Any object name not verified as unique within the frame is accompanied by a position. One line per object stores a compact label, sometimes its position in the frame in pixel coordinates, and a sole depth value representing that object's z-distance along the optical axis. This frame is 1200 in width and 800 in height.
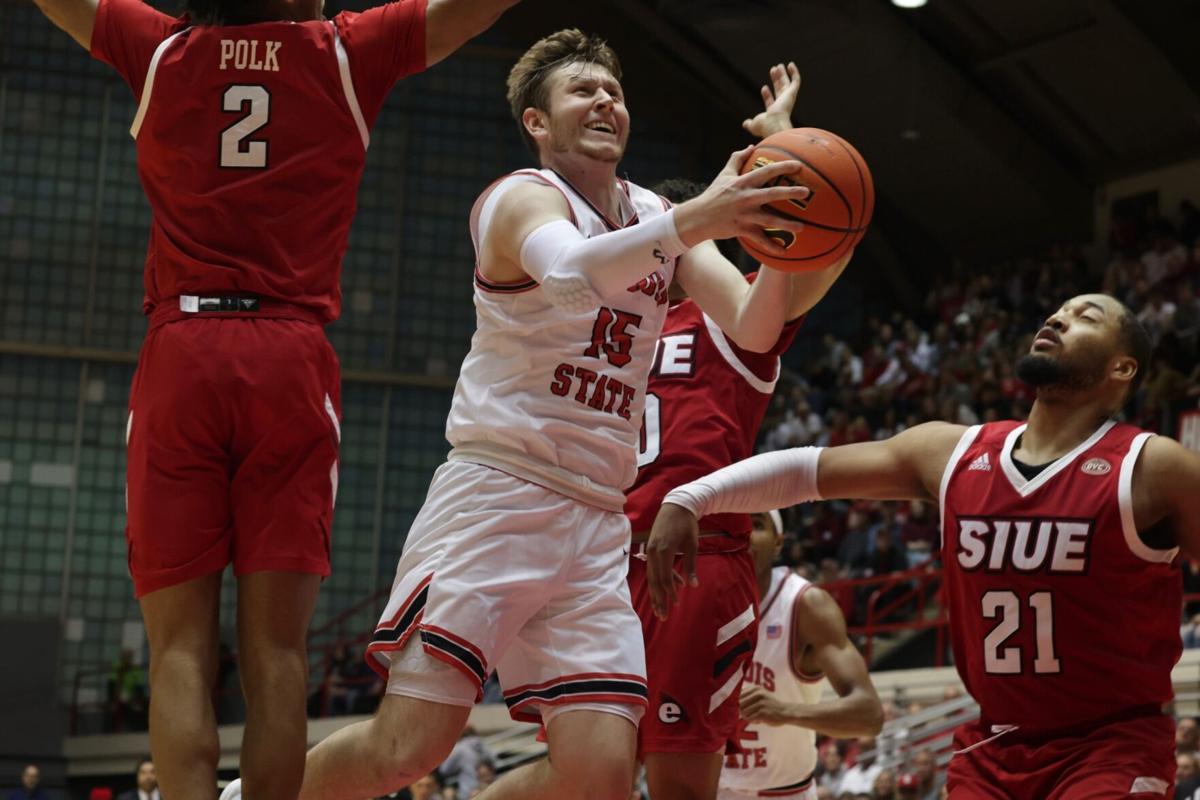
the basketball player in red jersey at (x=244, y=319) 4.05
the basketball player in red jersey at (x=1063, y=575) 4.79
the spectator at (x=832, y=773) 13.01
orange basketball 4.14
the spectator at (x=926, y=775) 11.15
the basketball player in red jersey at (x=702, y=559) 5.60
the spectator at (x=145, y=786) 14.45
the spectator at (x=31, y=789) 16.70
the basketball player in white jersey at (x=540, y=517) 4.45
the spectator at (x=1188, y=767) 9.87
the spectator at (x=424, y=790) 13.40
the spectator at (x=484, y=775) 14.43
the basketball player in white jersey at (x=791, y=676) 7.21
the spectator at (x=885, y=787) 11.16
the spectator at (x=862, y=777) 12.48
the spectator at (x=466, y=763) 15.45
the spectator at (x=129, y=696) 21.58
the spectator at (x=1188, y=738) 10.25
